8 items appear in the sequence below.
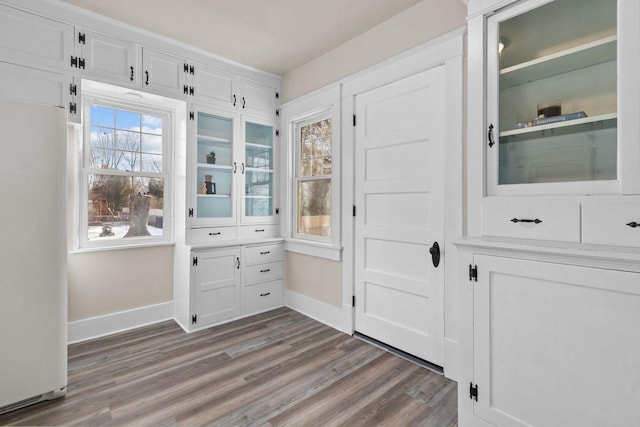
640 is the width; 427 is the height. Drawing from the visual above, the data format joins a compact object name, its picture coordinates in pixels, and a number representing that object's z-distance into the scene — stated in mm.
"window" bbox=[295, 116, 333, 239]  3393
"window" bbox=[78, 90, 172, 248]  3016
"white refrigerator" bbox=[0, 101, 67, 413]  1821
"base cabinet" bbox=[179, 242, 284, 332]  3172
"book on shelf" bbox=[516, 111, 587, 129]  1460
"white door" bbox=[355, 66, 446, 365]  2395
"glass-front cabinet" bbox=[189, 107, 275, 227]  3369
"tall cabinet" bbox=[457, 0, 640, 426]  1255
